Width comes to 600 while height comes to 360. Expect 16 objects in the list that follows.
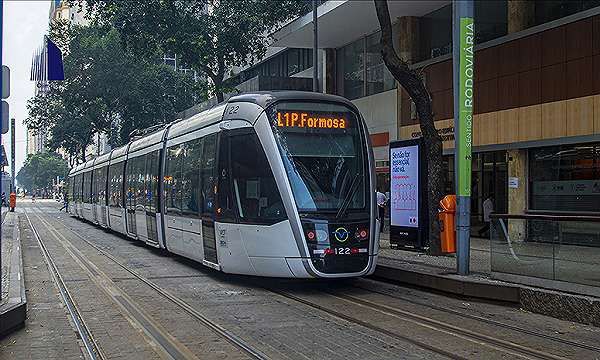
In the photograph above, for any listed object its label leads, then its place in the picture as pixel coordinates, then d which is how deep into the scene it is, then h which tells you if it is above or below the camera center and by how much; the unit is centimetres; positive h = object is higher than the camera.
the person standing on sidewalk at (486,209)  2250 -54
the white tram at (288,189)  1223 +6
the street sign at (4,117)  1024 +106
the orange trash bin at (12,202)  6303 -72
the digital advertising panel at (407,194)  1762 -5
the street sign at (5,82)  1037 +158
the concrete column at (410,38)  2745 +575
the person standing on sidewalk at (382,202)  2489 -34
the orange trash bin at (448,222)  1555 -64
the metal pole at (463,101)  1341 +166
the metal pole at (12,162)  6486 +303
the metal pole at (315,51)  2531 +494
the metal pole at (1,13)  981 +243
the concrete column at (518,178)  2181 +40
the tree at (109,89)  4500 +665
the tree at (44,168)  13412 +469
